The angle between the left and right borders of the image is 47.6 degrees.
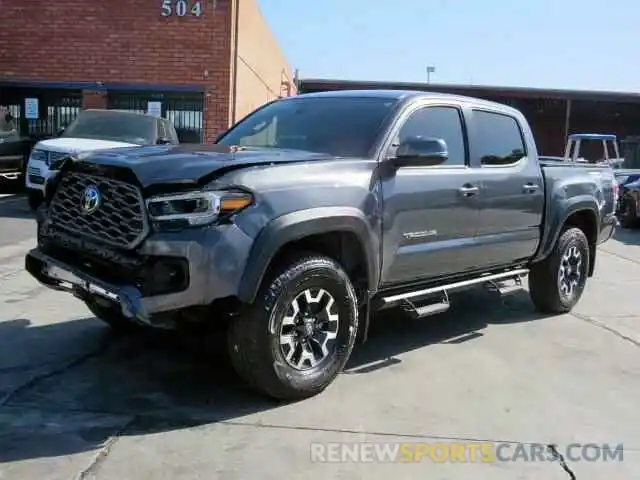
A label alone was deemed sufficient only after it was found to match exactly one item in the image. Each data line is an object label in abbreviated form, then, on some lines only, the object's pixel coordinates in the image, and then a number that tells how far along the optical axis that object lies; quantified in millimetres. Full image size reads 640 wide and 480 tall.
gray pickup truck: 4020
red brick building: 16281
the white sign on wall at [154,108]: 16891
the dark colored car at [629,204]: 16422
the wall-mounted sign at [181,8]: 16141
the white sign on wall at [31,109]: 17297
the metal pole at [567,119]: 30562
